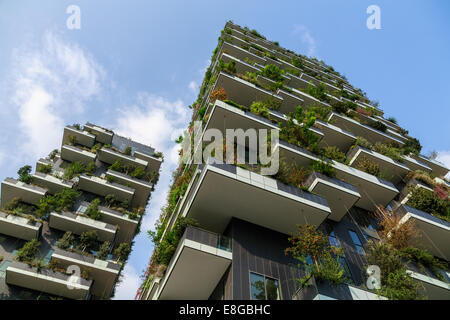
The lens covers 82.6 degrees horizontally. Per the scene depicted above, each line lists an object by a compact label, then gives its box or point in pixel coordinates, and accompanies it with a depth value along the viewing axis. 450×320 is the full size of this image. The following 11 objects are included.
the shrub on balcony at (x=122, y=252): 21.31
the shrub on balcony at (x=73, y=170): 24.58
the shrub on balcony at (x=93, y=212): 21.91
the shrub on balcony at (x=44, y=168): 23.81
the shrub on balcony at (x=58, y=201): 20.78
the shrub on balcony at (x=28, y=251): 17.27
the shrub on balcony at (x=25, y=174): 22.00
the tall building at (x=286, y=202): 10.45
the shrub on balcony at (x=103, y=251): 19.78
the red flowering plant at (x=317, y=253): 8.86
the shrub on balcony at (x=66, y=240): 19.23
